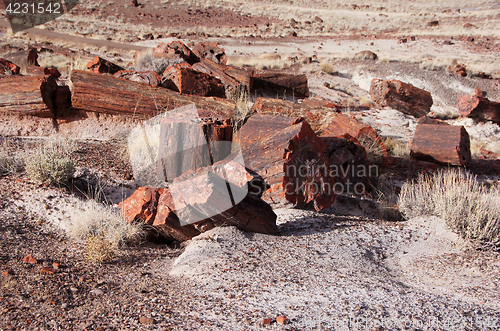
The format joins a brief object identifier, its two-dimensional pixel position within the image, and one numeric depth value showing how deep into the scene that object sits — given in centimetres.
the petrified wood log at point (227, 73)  946
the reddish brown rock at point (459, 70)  1638
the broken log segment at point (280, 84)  1067
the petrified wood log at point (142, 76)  775
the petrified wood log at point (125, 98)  674
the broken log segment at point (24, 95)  643
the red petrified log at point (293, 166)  471
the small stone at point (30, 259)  317
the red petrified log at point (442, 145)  785
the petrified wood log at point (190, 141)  502
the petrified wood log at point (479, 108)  1120
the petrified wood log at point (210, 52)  1101
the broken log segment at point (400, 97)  1195
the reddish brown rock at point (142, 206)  399
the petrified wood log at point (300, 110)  745
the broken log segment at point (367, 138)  725
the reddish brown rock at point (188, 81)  756
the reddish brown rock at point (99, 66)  907
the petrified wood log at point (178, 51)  1089
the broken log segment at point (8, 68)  798
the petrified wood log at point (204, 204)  362
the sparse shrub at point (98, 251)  344
